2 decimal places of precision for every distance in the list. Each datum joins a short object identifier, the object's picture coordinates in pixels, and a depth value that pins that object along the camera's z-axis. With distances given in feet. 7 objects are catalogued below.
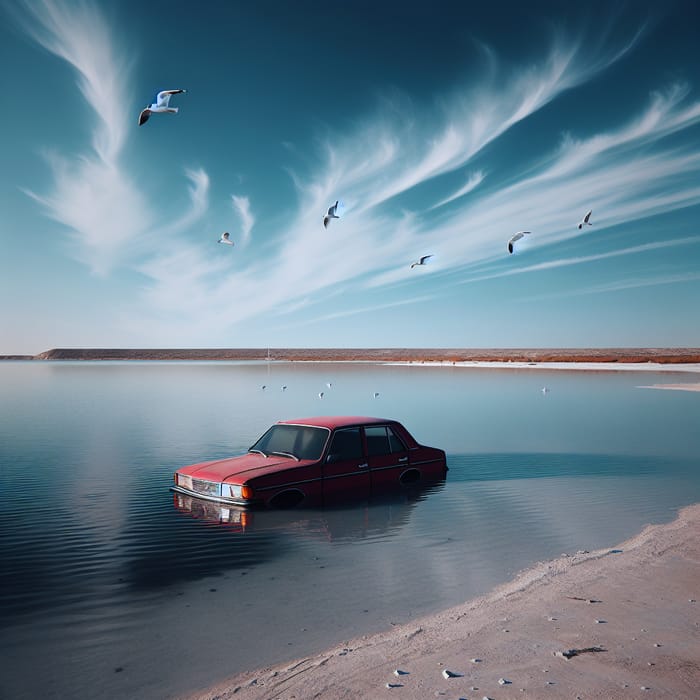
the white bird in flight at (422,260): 74.43
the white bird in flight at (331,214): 61.26
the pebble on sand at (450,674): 14.75
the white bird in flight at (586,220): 75.30
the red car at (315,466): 31.83
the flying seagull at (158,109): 47.73
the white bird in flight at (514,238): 63.41
